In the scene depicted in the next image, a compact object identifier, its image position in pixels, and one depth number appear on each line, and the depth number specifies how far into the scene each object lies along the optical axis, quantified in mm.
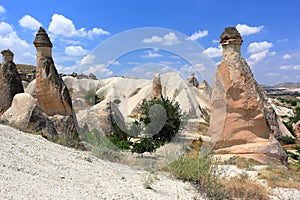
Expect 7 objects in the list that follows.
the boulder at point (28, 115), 7371
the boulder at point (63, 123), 9609
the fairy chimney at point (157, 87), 19588
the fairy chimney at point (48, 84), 10312
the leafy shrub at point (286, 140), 13752
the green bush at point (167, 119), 11488
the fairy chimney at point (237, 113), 8188
